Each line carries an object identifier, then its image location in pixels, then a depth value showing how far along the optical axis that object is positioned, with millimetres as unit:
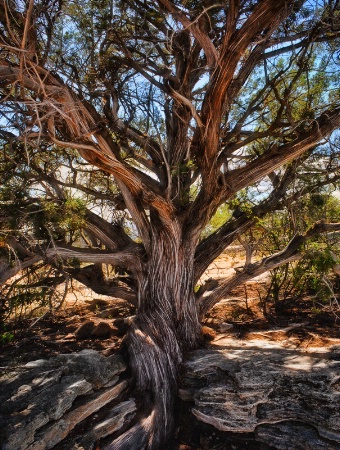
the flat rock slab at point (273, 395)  3705
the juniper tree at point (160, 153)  4215
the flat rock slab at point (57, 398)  3326
